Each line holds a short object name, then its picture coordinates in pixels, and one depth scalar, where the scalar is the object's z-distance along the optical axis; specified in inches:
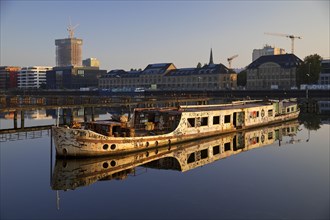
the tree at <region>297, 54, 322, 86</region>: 6181.1
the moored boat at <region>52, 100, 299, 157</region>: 1487.5
